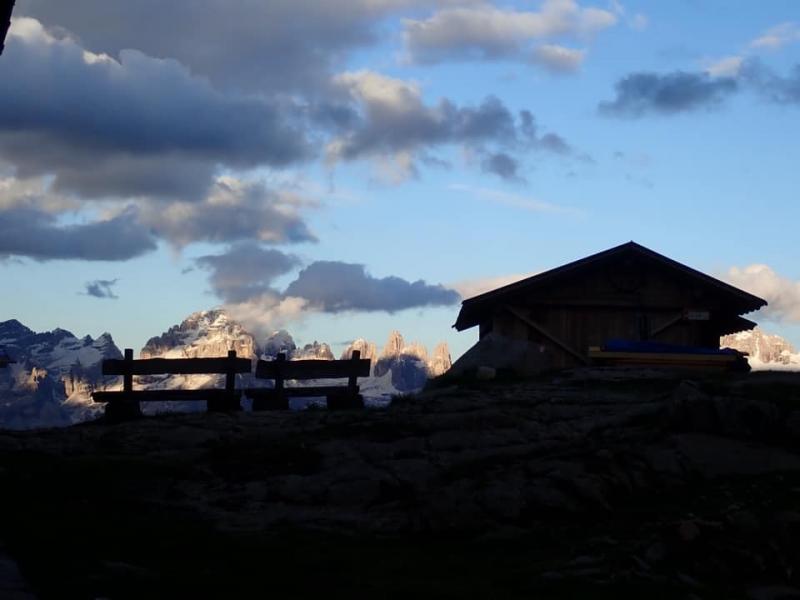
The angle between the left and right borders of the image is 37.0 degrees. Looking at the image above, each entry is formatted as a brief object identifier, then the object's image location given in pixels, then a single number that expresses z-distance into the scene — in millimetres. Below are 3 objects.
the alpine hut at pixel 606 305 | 39656
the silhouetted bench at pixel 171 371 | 28422
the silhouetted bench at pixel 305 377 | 30250
